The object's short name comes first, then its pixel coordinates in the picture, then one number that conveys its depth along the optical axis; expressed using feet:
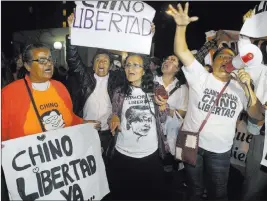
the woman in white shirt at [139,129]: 10.95
